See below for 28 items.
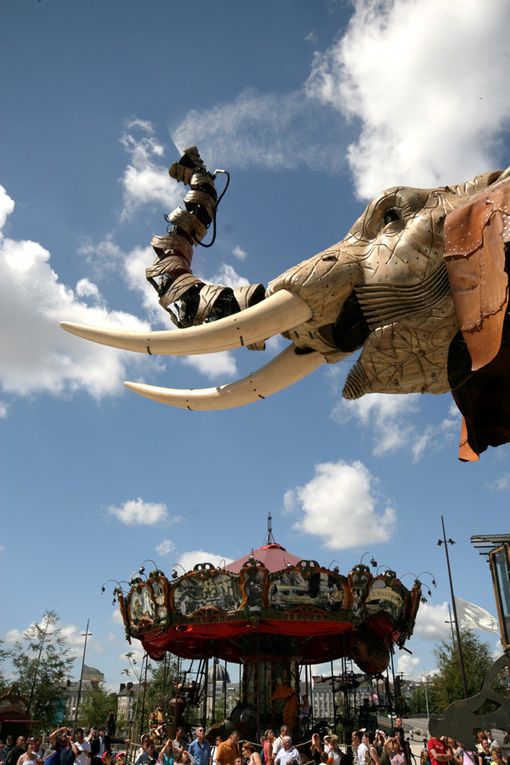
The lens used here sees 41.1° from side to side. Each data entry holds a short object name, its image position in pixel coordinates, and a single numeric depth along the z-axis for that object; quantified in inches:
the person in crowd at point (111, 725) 754.9
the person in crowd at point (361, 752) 456.8
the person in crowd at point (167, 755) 415.8
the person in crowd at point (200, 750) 412.5
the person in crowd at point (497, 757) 391.4
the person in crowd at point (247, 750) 428.5
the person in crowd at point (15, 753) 478.6
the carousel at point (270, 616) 626.2
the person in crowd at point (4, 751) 538.3
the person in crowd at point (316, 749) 445.7
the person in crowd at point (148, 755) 446.0
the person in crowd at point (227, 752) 382.6
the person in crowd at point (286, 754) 354.9
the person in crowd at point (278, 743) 419.5
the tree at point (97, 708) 2100.1
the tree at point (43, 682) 1333.7
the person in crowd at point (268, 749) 461.8
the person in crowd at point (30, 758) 323.0
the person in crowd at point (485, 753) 439.2
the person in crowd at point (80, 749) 367.7
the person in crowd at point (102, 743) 521.0
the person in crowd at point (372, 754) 433.7
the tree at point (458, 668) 1583.4
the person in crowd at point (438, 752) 435.2
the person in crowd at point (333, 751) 402.5
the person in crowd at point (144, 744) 467.6
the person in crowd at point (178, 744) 424.0
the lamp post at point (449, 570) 991.0
